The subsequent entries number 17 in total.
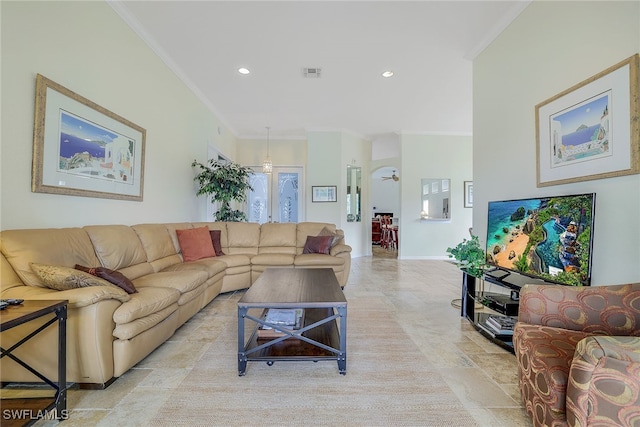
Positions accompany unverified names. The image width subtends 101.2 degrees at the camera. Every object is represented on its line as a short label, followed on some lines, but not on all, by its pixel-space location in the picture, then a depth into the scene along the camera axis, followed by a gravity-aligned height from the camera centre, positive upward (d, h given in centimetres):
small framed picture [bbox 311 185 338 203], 627 +63
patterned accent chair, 87 -56
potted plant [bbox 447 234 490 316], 249 -42
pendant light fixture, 611 +121
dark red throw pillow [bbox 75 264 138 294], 183 -43
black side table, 121 -87
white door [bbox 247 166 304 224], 679 +56
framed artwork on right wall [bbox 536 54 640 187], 163 +67
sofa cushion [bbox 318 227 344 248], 410 -27
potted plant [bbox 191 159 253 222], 438 +59
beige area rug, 136 -104
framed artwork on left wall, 191 +58
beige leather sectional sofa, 148 -56
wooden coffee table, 171 -81
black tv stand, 212 -71
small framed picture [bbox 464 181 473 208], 644 +64
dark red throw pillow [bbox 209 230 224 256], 381 -36
